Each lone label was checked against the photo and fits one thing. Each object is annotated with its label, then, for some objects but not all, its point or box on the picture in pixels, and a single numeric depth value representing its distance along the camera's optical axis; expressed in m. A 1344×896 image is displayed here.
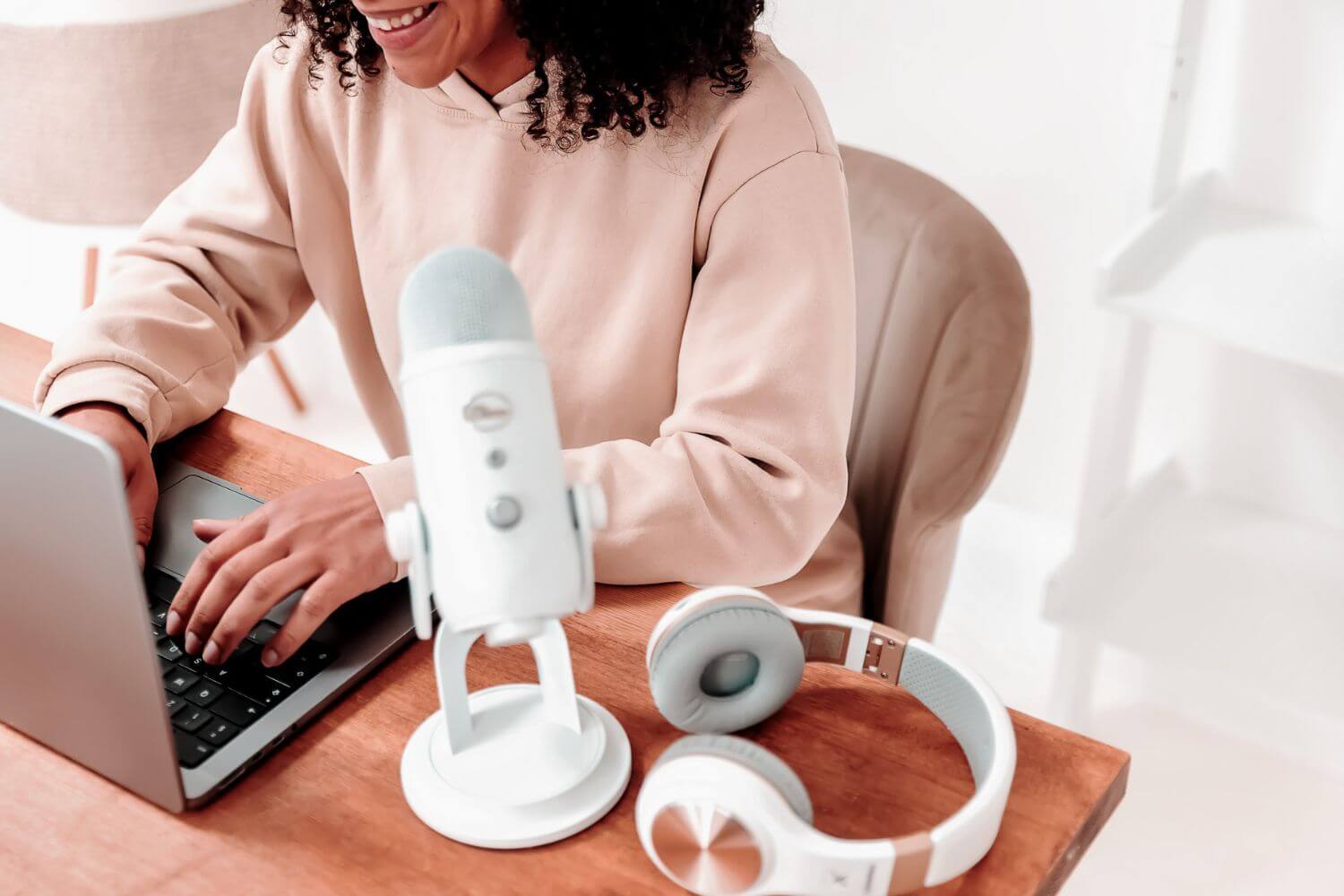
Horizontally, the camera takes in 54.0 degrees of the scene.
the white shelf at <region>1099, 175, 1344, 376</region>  1.44
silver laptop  0.63
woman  0.91
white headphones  0.63
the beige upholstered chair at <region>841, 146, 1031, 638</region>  1.22
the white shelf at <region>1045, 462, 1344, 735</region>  1.82
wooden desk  0.67
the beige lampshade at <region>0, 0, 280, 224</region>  2.11
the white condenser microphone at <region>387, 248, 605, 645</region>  0.58
